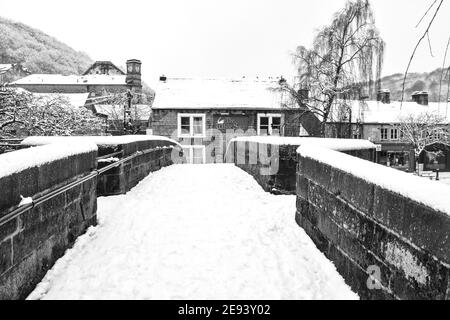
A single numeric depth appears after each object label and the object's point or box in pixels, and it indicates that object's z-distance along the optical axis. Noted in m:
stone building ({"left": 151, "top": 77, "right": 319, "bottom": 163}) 29.81
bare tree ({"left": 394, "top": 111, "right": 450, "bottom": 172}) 40.75
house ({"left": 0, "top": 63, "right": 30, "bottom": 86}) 76.95
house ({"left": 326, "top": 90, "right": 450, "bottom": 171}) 40.78
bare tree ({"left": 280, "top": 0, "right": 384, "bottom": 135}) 19.70
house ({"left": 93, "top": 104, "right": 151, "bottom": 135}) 32.26
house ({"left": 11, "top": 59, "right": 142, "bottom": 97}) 71.81
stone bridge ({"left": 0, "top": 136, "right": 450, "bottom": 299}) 2.65
